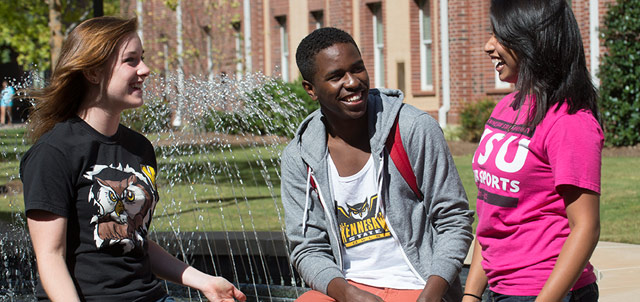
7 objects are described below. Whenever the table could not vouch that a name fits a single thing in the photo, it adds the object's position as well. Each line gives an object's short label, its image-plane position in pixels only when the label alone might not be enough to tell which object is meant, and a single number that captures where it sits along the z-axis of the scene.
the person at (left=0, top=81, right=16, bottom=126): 38.76
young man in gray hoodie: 3.73
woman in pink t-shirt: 2.92
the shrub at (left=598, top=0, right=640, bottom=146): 18.59
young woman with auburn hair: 3.24
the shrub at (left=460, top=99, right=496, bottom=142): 21.04
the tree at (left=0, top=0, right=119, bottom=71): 41.91
